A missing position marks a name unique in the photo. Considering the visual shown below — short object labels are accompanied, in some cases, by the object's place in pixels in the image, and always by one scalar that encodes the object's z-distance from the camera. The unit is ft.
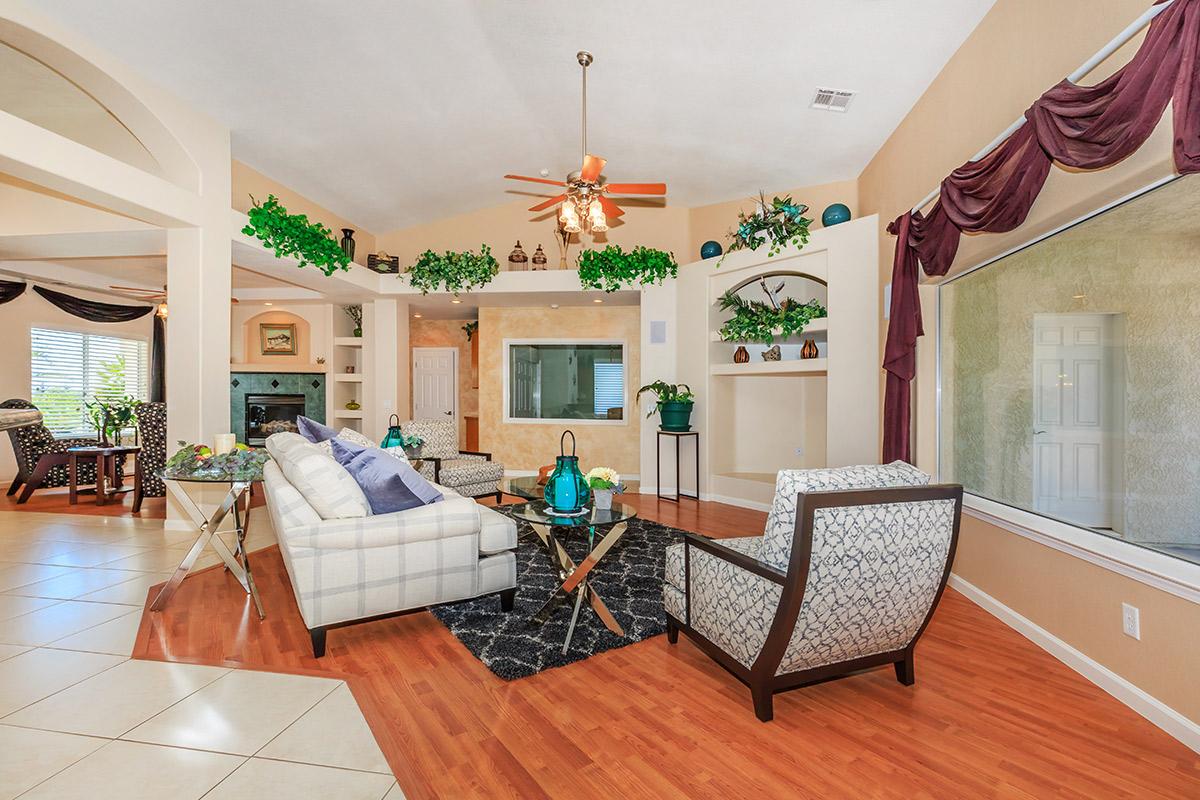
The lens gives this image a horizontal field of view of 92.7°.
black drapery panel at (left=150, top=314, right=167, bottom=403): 28.55
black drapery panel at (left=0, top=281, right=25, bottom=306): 22.43
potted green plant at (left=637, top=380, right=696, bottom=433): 20.59
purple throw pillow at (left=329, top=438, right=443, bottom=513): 9.48
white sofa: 8.64
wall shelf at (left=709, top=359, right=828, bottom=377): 17.49
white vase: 10.11
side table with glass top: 10.39
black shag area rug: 8.80
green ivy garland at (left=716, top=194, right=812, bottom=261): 17.38
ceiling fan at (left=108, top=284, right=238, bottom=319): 25.04
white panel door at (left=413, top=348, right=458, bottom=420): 31.30
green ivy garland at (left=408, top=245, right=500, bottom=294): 22.35
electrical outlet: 7.40
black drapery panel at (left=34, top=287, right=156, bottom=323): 24.91
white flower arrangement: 9.91
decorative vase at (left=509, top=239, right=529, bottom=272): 23.35
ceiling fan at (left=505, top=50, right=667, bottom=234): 11.69
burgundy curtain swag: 5.57
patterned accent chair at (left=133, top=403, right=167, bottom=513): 18.69
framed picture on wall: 28.81
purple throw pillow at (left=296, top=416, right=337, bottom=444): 12.37
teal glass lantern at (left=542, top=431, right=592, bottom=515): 9.60
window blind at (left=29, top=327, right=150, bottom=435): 24.85
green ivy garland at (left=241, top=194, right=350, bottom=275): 16.99
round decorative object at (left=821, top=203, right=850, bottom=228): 16.87
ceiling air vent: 13.67
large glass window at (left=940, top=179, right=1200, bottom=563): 7.45
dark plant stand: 20.80
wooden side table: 19.28
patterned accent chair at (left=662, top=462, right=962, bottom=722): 6.50
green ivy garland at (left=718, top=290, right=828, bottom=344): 17.65
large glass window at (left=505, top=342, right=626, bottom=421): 25.62
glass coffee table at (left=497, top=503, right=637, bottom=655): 9.25
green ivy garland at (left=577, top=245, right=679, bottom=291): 21.25
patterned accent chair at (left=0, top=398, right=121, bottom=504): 19.93
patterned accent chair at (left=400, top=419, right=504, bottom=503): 17.58
